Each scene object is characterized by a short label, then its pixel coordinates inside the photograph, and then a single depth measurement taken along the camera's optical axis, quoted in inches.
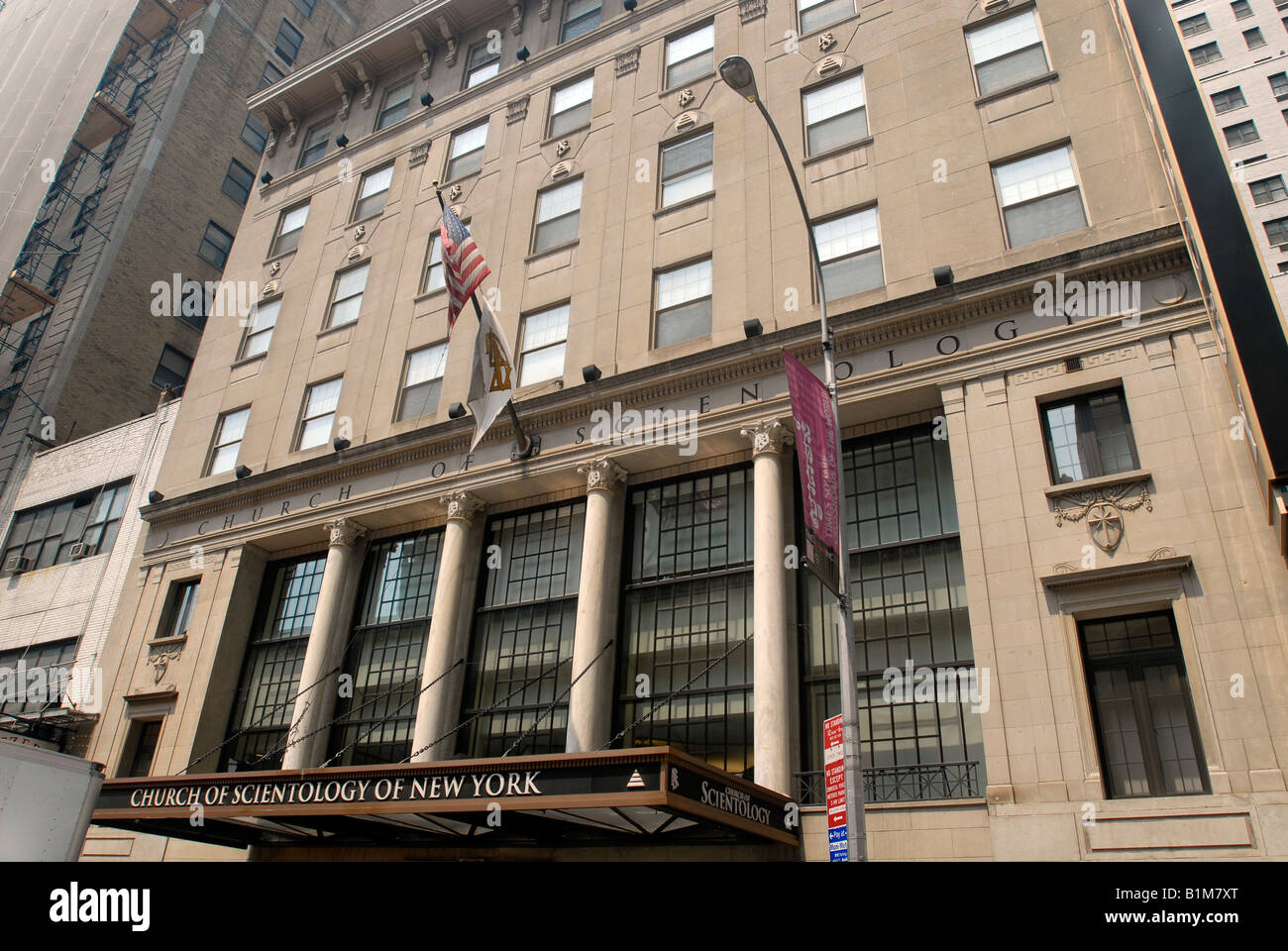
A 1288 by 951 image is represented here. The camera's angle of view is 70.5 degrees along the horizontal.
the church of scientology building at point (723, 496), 517.3
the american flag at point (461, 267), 776.9
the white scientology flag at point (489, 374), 750.5
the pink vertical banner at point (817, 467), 462.3
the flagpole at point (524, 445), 795.2
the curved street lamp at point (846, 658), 391.9
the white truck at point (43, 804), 320.8
